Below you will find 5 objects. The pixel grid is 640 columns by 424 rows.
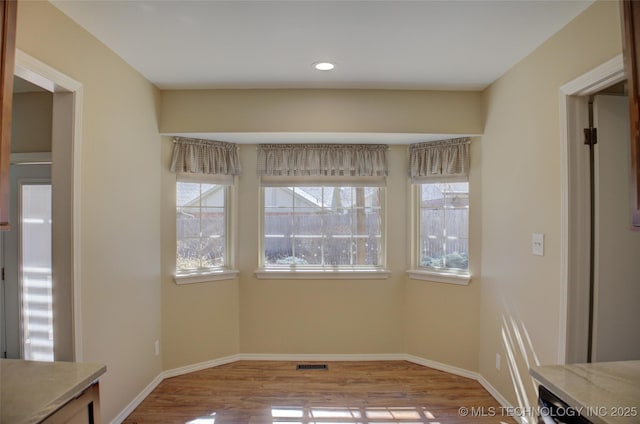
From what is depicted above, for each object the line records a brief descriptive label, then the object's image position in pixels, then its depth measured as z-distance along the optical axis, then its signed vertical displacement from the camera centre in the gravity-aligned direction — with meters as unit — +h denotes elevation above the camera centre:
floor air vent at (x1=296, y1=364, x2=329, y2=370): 3.12 -1.43
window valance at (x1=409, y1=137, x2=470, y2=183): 3.01 +0.55
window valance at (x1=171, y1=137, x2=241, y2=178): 3.02 +0.58
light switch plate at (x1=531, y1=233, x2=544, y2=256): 2.09 -0.17
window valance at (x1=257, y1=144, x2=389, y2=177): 3.29 +0.60
